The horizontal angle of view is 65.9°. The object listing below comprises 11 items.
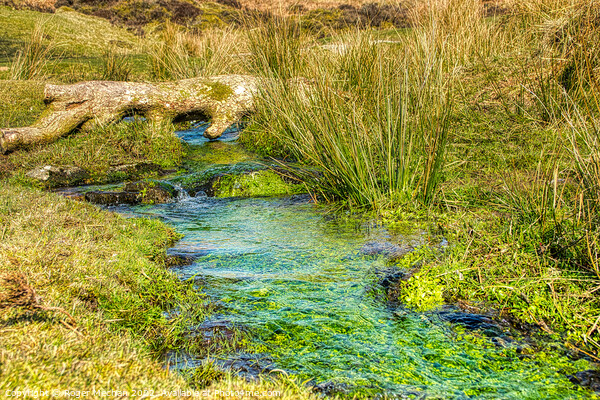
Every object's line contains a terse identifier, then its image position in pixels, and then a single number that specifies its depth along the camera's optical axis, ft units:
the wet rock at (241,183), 23.06
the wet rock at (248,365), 8.11
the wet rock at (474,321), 9.34
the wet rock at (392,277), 11.43
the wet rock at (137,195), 21.80
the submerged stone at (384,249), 13.28
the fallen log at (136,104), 27.53
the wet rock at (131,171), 25.26
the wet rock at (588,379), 7.57
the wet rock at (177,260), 13.50
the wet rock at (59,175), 23.59
